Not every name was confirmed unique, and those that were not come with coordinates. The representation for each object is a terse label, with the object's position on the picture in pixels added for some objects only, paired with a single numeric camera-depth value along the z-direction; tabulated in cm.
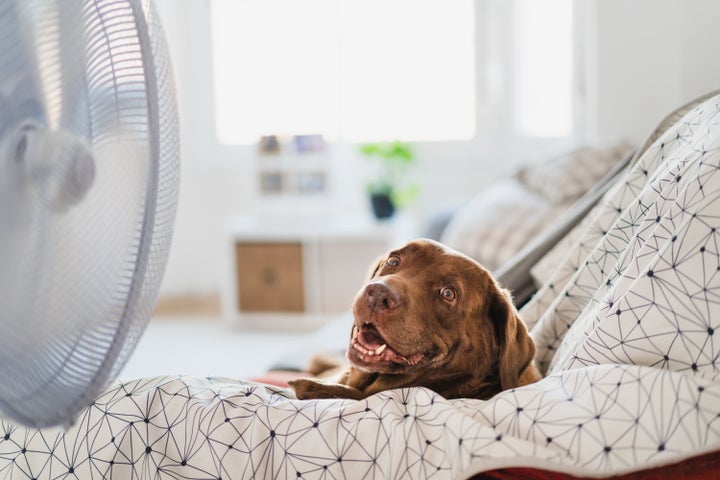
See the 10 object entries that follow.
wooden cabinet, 426
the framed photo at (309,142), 475
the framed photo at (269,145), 471
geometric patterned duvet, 80
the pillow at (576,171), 261
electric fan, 70
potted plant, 429
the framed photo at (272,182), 480
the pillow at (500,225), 252
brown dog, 117
